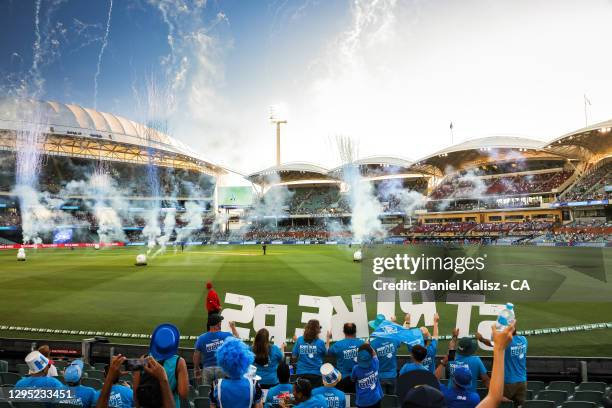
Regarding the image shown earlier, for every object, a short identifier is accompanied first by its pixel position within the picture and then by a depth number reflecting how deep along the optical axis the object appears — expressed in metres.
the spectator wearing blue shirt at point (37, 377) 5.29
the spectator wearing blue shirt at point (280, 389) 4.99
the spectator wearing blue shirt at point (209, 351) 6.78
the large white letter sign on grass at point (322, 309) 10.17
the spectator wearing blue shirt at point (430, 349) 6.81
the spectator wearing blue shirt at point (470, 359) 5.96
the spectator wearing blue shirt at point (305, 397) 4.00
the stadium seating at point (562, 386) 7.25
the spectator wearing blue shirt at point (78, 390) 5.04
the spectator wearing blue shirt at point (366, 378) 5.71
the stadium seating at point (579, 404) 5.52
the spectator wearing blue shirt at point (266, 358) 6.04
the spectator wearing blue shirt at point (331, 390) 4.66
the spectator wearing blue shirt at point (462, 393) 4.97
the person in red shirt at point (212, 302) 12.38
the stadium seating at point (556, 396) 6.60
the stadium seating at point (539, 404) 5.57
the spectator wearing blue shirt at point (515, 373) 6.82
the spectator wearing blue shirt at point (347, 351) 6.69
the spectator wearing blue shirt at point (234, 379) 3.93
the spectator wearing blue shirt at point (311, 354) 6.59
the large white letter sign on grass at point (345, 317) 9.77
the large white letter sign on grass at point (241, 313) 10.84
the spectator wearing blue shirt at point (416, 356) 5.41
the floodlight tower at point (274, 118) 118.82
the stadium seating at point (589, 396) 6.45
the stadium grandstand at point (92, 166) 81.80
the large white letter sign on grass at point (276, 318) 10.62
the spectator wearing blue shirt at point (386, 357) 6.97
